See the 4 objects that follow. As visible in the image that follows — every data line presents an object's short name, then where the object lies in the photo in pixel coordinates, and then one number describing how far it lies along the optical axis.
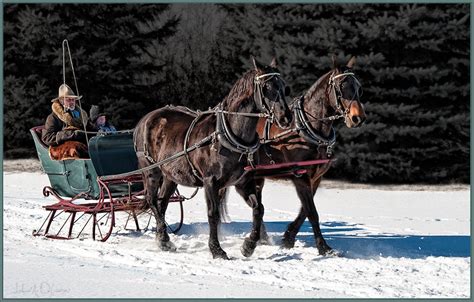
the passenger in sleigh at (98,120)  19.80
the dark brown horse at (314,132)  15.99
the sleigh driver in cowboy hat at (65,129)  18.53
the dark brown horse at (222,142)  15.01
